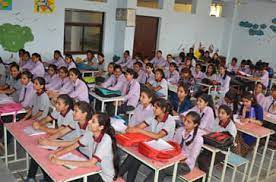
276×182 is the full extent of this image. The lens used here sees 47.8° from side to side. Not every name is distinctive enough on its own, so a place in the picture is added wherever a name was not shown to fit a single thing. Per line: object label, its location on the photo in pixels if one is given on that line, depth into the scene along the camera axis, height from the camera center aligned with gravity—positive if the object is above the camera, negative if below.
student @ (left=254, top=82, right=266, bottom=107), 5.07 -0.88
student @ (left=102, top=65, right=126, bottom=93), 5.67 -0.96
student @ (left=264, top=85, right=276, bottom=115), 4.96 -0.98
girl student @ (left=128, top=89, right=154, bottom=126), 3.88 -0.99
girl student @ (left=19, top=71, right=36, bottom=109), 4.33 -0.96
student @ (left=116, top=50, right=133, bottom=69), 8.11 -0.84
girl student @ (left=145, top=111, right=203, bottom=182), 3.13 -1.12
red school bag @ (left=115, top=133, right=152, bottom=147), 3.13 -1.09
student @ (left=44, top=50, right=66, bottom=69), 7.09 -0.82
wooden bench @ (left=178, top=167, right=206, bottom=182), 3.09 -1.40
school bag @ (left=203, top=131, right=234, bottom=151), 3.29 -1.09
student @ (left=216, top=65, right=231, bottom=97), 6.67 -0.93
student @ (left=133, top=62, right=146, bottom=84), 6.73 -0.90
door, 9.69 -0.15
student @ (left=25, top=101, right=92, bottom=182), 3.12 -1.05
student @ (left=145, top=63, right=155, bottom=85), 6.43 -0.88
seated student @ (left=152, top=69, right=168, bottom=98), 5.77 -0.96
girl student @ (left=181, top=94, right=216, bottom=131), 4.02 -0.99
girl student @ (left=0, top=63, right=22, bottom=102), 5.00 -1.08
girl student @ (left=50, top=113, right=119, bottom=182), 2.73 -1.07
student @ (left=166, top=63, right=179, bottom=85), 6.83 -0.93
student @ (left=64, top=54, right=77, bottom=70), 6.84 -0.81
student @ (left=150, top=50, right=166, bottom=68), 8.69 -0.81
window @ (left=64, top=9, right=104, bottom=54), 8.42 -0.15
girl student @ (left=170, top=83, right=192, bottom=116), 4.68 -1.00
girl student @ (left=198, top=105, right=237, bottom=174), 3.59 -1.06
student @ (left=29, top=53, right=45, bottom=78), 6.35 -0.91
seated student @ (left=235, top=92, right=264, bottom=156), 4.23 -1.06
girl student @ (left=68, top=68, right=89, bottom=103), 5.02 -0.99
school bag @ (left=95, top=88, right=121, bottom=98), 5.10 -1.06
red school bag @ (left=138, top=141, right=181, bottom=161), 2.84 -1.09
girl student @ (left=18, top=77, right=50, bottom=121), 3.97 -1.02
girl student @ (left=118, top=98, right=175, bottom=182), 3.38 -1.04
